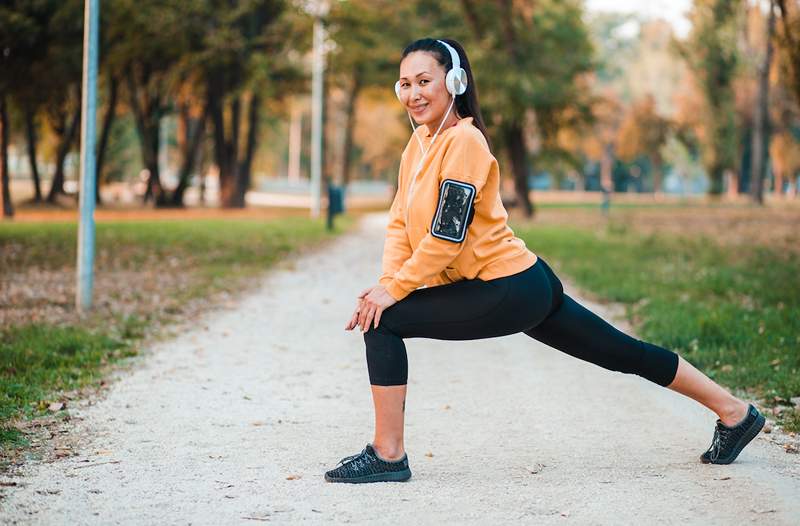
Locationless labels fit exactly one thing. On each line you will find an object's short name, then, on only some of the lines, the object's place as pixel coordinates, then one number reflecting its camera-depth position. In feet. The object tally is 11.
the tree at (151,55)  100.58
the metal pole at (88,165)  33.94
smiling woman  13.60
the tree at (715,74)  152.66
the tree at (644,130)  221.87
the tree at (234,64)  107.24
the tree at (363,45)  117.29
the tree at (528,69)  100.73
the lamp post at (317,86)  109.09
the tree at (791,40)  55.11
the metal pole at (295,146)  268.86
